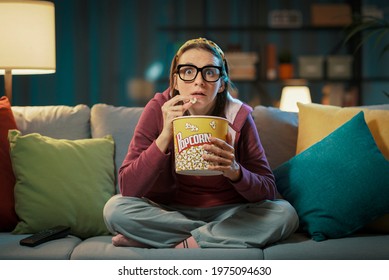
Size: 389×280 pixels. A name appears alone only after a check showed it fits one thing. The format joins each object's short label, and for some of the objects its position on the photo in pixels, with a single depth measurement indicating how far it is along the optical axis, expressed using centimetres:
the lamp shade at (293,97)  421
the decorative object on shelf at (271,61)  527
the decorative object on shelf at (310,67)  527
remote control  189
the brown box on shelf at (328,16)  526
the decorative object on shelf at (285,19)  532
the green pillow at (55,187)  211
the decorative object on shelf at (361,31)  512
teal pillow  198
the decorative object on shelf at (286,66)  529
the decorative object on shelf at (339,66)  525
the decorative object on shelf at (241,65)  523
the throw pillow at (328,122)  215
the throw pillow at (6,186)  214
